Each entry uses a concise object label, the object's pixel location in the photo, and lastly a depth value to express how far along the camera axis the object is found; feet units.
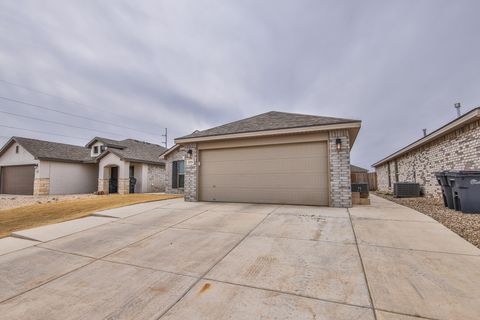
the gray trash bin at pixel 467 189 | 18.47
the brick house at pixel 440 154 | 22.11
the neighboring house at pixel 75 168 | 52.54
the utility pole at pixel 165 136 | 118.42
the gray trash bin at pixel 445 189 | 21.49
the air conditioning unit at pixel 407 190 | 35.97
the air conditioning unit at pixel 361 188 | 25.32
